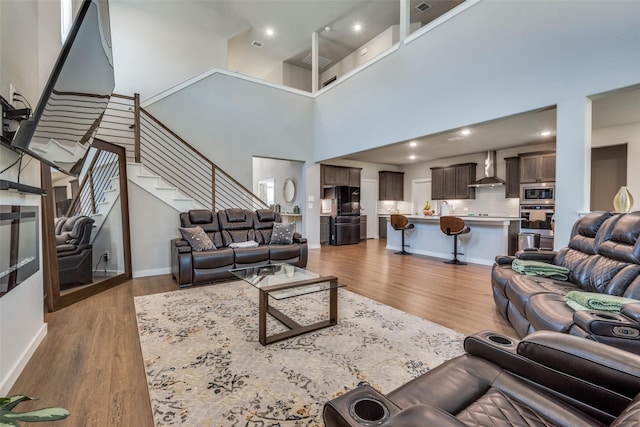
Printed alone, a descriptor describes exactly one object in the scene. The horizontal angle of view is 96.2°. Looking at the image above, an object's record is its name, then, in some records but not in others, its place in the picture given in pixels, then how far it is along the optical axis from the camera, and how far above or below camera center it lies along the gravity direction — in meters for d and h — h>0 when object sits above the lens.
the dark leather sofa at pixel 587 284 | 1.45 -0.61
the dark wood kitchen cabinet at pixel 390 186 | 9.73 +0.59
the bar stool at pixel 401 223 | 6.32 -0.45
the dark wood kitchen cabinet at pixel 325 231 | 8.38 -0.80
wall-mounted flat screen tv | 1.54 +0.70
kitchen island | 5.24 -0.74
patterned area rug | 1.62 -1.14
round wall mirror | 8.19 +0.39
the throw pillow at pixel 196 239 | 4.24 -0.52
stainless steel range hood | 7.26 +0.78
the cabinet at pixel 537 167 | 6.29 +0.79
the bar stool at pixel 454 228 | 5.30 -0.48
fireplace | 1.78 -0.27
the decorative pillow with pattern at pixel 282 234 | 5.06 -0.54
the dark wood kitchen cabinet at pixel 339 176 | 8.27 +0.82
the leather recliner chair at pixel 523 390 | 0.81 -0.65
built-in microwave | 6.29 +0.19
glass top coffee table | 2.32 -0.76
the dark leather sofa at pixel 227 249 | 3.97 -0.70
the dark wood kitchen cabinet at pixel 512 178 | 6.95 +0.60
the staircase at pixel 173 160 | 5.67 +0.93
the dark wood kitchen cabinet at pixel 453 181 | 7.86 +0.61
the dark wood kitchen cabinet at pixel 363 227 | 9.09 -0.76
